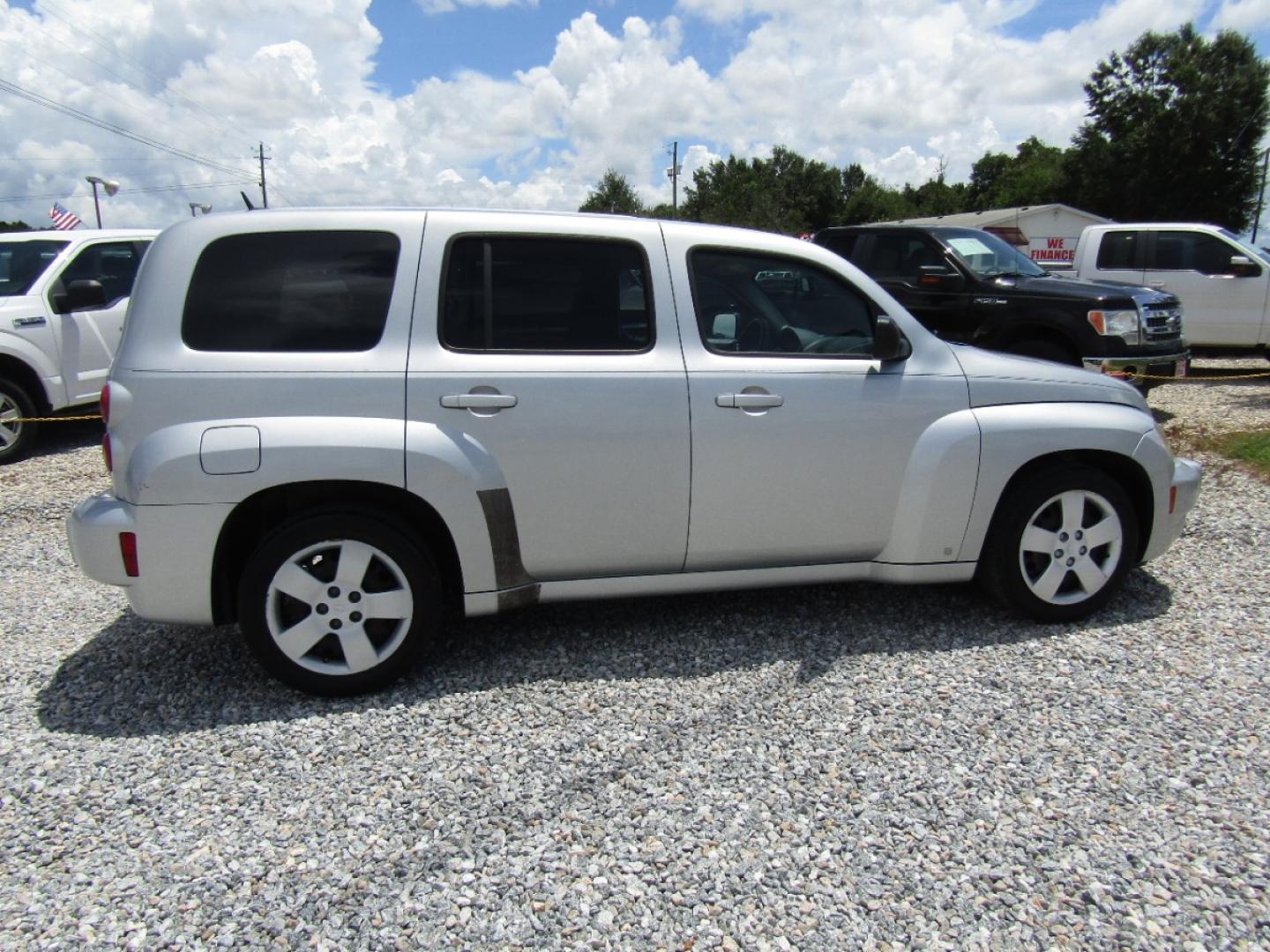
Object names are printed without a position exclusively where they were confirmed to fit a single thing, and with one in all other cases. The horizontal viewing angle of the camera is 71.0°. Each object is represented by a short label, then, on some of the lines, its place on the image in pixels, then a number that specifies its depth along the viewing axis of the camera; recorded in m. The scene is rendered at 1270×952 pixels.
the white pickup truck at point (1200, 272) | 11.65
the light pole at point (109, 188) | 35.41
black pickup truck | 8.25
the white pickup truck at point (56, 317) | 7.84
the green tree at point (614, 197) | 64.19
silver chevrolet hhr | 3.16
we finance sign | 35.88
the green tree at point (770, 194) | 57.50
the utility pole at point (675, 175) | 53.03
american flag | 17.87
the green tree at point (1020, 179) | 48.97
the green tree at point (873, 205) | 85.31
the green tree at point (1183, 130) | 38.00
